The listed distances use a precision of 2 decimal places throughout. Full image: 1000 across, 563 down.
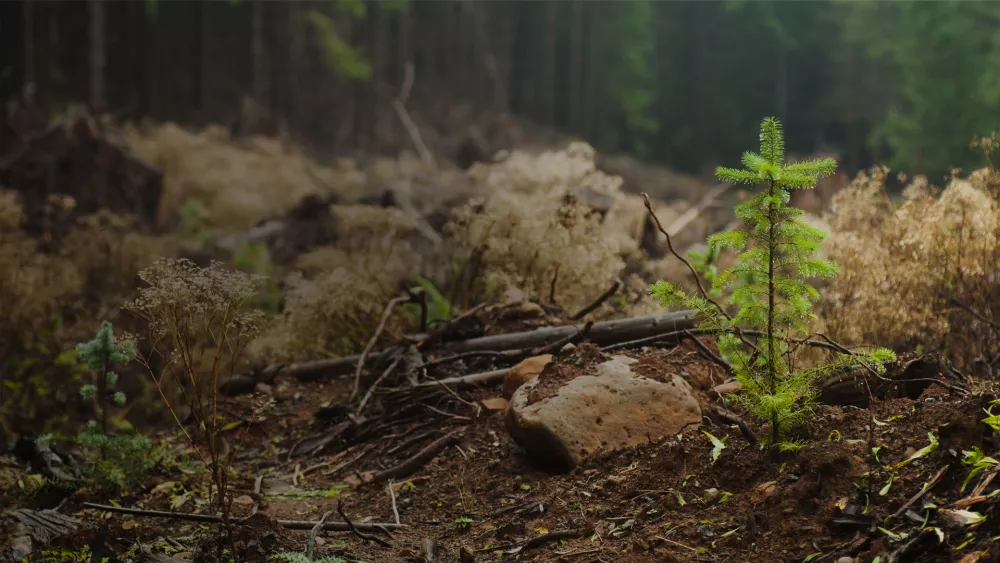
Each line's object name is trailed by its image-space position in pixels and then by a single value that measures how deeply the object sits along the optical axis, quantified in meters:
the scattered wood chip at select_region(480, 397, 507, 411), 5.94
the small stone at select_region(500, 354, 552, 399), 5.76
